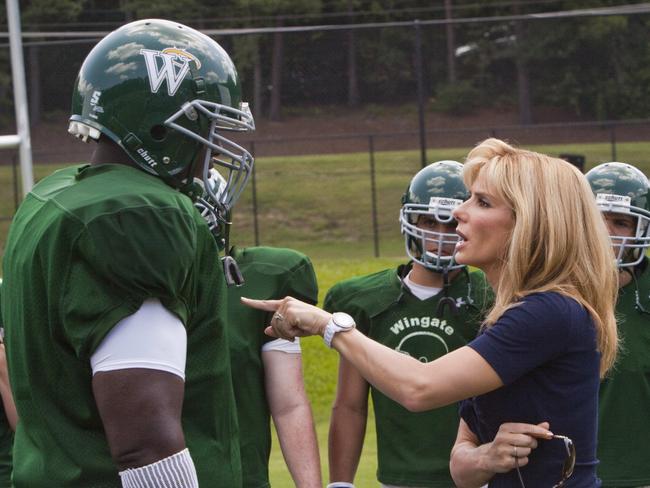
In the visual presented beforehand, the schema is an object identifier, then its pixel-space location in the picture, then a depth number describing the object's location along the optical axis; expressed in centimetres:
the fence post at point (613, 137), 1820
